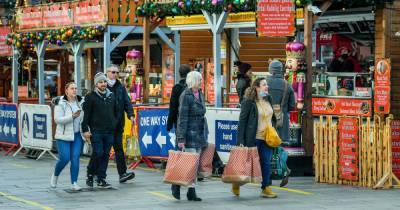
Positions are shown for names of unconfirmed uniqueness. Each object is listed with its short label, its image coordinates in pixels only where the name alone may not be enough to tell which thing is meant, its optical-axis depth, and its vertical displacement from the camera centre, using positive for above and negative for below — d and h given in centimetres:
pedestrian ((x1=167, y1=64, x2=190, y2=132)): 1366 -18
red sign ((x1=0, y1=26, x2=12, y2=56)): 2873 +122
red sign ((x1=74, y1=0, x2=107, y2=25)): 2366 +190
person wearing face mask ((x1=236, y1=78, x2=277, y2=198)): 1292 -47
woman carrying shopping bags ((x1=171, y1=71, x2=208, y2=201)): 1282 -44
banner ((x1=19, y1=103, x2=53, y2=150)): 2034 -86
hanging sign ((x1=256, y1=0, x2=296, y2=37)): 1641 +118
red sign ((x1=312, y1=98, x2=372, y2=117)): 1759 -39
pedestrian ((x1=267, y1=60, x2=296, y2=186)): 1429 -18
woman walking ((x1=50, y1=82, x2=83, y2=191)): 1400 -64
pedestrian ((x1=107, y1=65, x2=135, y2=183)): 1504 -41
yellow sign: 2022 +154
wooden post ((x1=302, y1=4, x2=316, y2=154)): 1653 -9
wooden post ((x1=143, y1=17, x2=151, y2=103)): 2117 +68
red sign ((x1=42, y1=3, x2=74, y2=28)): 2534 +194
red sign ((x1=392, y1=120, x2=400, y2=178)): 1498 -95
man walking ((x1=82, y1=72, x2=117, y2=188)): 1425 -58
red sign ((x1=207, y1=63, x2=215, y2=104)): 2571 +12
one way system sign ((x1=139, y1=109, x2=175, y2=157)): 1739 -89
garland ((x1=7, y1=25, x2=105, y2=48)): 2372 +135
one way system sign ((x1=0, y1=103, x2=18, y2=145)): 2208 -87
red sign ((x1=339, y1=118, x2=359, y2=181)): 1480 -97
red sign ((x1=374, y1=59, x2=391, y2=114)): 1606 -2
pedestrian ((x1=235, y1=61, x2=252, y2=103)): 1564 +12
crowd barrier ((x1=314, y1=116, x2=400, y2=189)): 1445 -103
